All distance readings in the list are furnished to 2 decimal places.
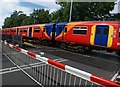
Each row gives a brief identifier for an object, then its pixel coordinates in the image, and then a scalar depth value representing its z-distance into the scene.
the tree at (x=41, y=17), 68.99
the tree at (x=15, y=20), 102.69
